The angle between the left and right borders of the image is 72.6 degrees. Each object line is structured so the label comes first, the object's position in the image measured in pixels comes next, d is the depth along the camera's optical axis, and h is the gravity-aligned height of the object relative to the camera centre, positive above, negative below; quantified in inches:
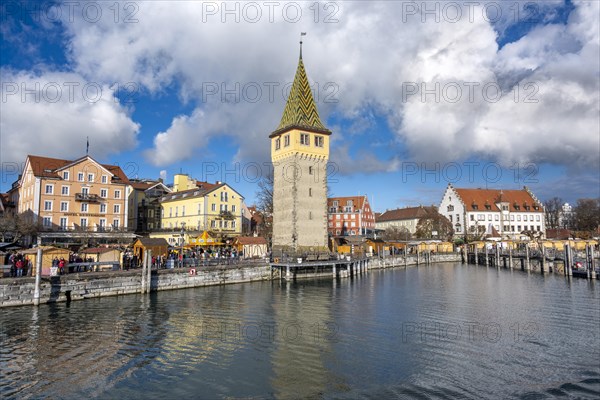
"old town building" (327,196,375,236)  3814.0 +214.2
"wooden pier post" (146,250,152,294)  1284.4 -105.0
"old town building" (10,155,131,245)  2003.0 +221.8
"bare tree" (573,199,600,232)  3992.6 +219.4
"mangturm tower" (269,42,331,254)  1920.5 +291.0
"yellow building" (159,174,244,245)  2495.1 +173.9
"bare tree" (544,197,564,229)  4839.8 +304.3
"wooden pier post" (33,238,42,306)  1047.6 -119.1
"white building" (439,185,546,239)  3826.3 +237.9
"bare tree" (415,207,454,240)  3587.6 +98.0
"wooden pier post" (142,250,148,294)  1274.6 -107.6
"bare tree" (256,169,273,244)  2468.8 +167.3
